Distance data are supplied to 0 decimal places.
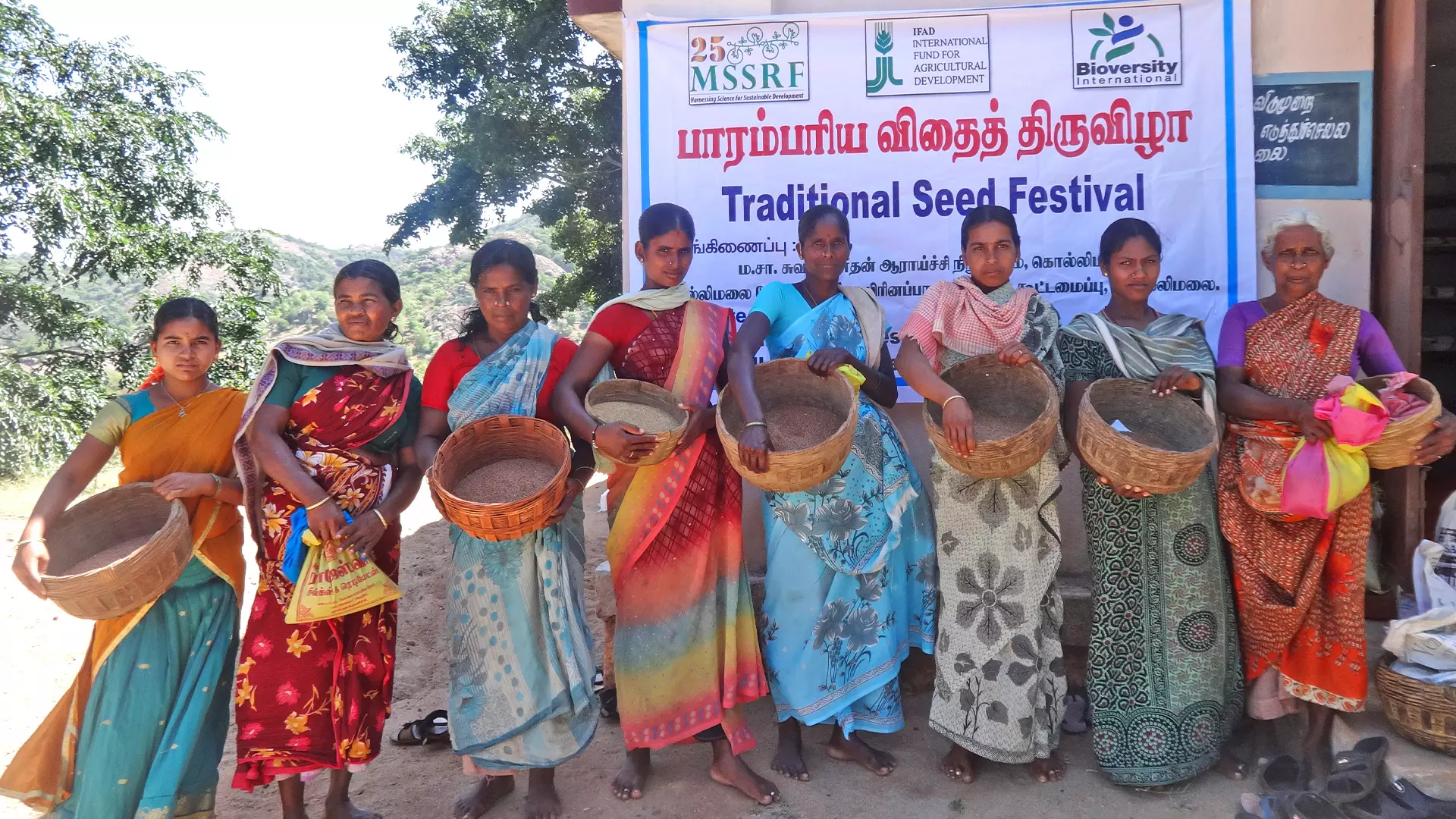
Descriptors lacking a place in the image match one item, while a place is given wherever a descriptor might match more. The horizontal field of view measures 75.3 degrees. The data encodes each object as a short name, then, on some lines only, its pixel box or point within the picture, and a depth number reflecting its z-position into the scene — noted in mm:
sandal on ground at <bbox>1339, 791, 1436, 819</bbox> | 2559
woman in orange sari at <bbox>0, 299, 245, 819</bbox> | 2814
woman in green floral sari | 2994
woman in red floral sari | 2807
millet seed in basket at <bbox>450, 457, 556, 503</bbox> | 2760
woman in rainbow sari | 3111
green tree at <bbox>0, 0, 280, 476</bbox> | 11086
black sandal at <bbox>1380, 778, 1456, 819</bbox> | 2559
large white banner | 3975
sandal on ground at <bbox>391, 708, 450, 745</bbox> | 3703
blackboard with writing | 3920
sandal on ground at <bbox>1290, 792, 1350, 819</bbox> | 2578
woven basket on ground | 2699
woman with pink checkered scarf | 3039
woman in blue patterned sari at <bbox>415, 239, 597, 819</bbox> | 2984
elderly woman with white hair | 2926
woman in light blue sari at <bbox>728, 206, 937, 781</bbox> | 3162
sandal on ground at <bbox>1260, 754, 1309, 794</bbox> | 2922
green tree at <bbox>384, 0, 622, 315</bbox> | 14742
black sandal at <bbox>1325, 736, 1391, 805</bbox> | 2641
